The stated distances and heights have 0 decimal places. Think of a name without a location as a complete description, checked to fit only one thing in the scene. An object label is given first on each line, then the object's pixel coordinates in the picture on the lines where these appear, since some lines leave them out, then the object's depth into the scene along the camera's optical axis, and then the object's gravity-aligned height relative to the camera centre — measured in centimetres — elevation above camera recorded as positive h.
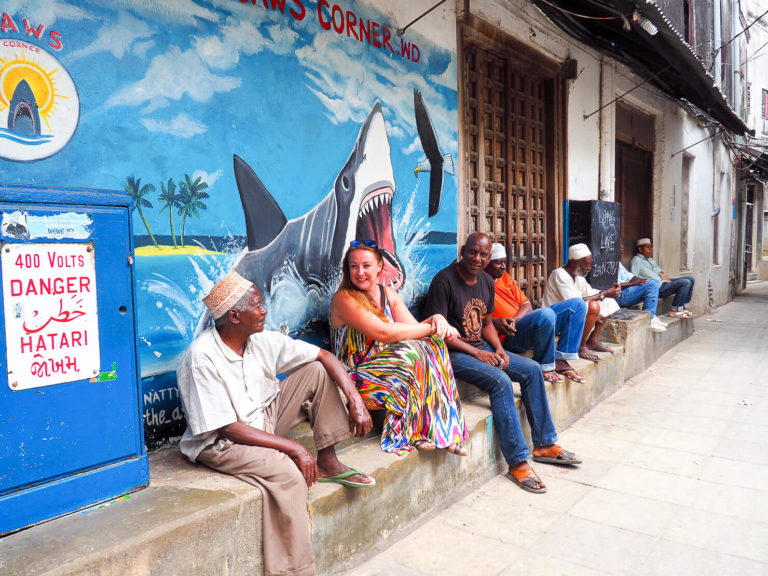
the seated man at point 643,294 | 725 -63
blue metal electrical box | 181 -33
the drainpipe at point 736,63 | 1409 +445
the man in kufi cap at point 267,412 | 222 -68
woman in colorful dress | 306 -61
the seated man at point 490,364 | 358 -76
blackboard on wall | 663 +13
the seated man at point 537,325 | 441 -61
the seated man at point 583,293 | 523 -44
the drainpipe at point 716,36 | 1209 +434
